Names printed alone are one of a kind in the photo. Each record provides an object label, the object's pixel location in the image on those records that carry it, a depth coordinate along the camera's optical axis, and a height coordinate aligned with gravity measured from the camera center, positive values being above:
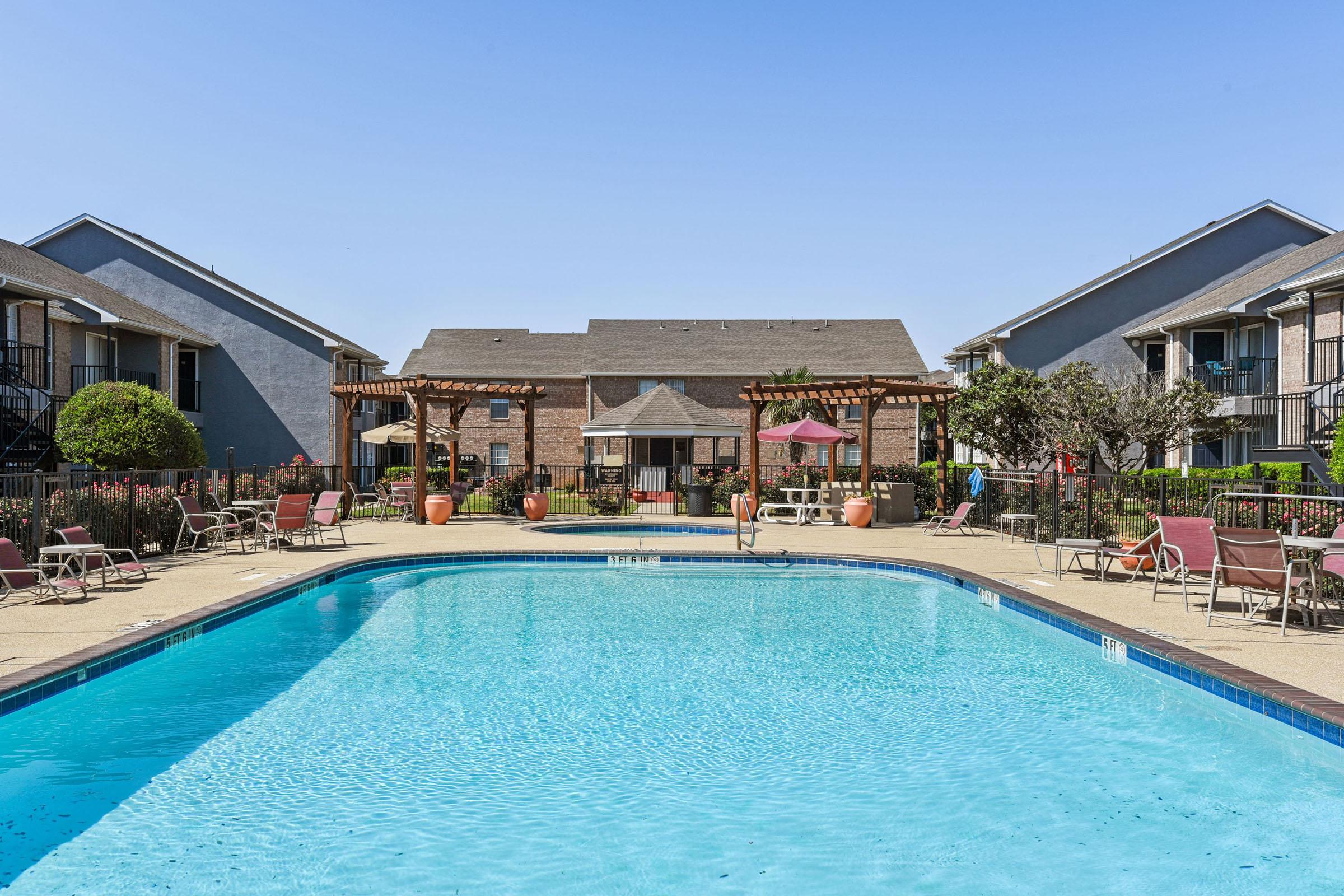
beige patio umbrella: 24.33 +0.74
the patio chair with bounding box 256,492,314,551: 14.41 -0.93
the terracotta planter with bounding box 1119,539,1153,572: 11.39 -1.37
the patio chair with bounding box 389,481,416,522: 22.03 -0.93
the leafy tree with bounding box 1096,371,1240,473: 19.97 +0.95
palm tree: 32.53 +1.91
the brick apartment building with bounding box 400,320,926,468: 40.19 +3.99
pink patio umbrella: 21.19 +0.63
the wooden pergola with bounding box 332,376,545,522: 20.55 +1.62
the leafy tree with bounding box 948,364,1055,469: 23.67 +1.13
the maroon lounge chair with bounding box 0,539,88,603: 9.26 -1.22
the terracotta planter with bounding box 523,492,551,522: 21.05 -1.05
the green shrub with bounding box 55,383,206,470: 19.50 +0.74
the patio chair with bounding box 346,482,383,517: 22.48 -0.98
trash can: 22.77 -1.01
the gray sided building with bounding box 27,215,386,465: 29.77 +3.49
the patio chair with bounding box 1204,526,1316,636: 8.01 -0.99
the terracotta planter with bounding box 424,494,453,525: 20.30 -1.07
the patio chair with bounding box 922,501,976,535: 17.38 -1.34
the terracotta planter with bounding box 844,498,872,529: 19.84 -1.17
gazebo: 30.17 +1.35
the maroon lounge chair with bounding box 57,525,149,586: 10.31 -1.19
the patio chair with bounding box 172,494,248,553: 13.63 -0.97
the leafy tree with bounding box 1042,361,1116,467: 20.19 +1.03
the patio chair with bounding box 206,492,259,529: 14.66 -0.85
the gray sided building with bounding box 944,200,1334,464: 31.41 +5.81
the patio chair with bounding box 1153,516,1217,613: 9.53 -0.90
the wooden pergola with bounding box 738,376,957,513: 20.30 +1.51
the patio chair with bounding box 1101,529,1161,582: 10.72 -1.15
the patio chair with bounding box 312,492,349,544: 15.82 -0.87
